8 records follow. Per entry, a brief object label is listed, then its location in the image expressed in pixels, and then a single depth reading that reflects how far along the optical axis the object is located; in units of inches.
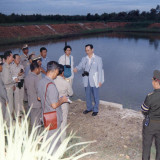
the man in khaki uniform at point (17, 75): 220.2
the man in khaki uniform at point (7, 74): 194.7
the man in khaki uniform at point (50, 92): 129.5
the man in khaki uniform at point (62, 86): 158.2
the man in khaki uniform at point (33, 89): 163.5
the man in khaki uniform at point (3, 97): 165.7
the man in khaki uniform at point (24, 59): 256.7
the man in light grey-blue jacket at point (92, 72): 222.8
